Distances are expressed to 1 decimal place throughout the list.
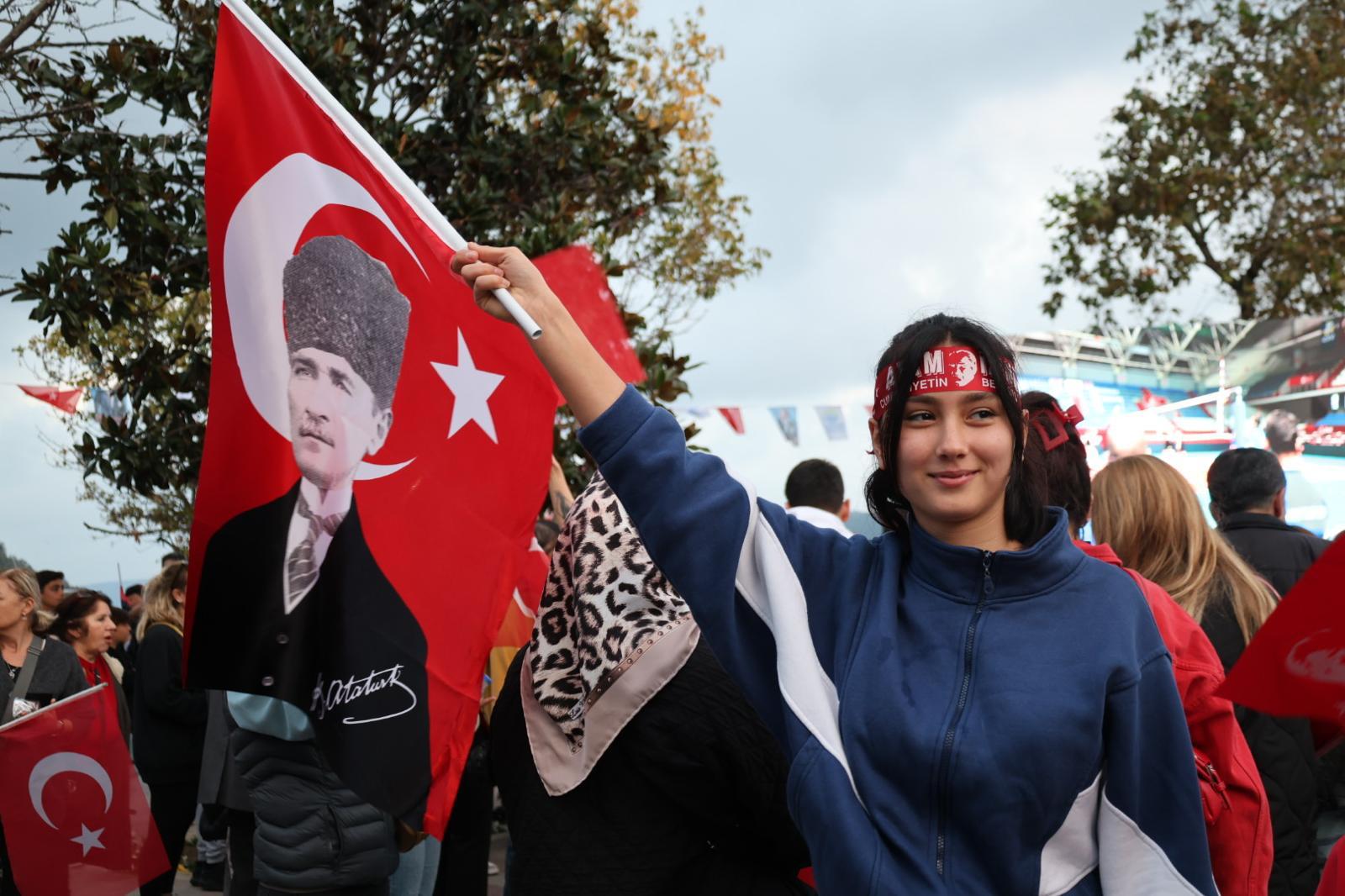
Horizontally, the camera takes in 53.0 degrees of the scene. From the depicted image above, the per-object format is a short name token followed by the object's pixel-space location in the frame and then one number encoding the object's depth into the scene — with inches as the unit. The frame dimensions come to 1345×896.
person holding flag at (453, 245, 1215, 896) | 74.4
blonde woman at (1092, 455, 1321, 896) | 142.1
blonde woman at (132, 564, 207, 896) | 283.7
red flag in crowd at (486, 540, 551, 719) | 199.3
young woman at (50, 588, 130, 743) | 287.4
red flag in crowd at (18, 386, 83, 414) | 546.8
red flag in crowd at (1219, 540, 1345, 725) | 89.4
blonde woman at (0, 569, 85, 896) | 246.4
